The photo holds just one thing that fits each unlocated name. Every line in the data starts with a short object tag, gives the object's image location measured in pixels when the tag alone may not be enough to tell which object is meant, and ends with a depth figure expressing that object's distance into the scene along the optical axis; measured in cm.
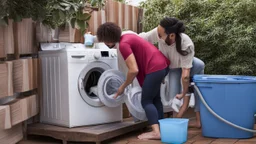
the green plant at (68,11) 306
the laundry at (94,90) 382
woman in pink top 346
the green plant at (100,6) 433
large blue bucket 340
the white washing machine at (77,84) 362
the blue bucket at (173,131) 325
